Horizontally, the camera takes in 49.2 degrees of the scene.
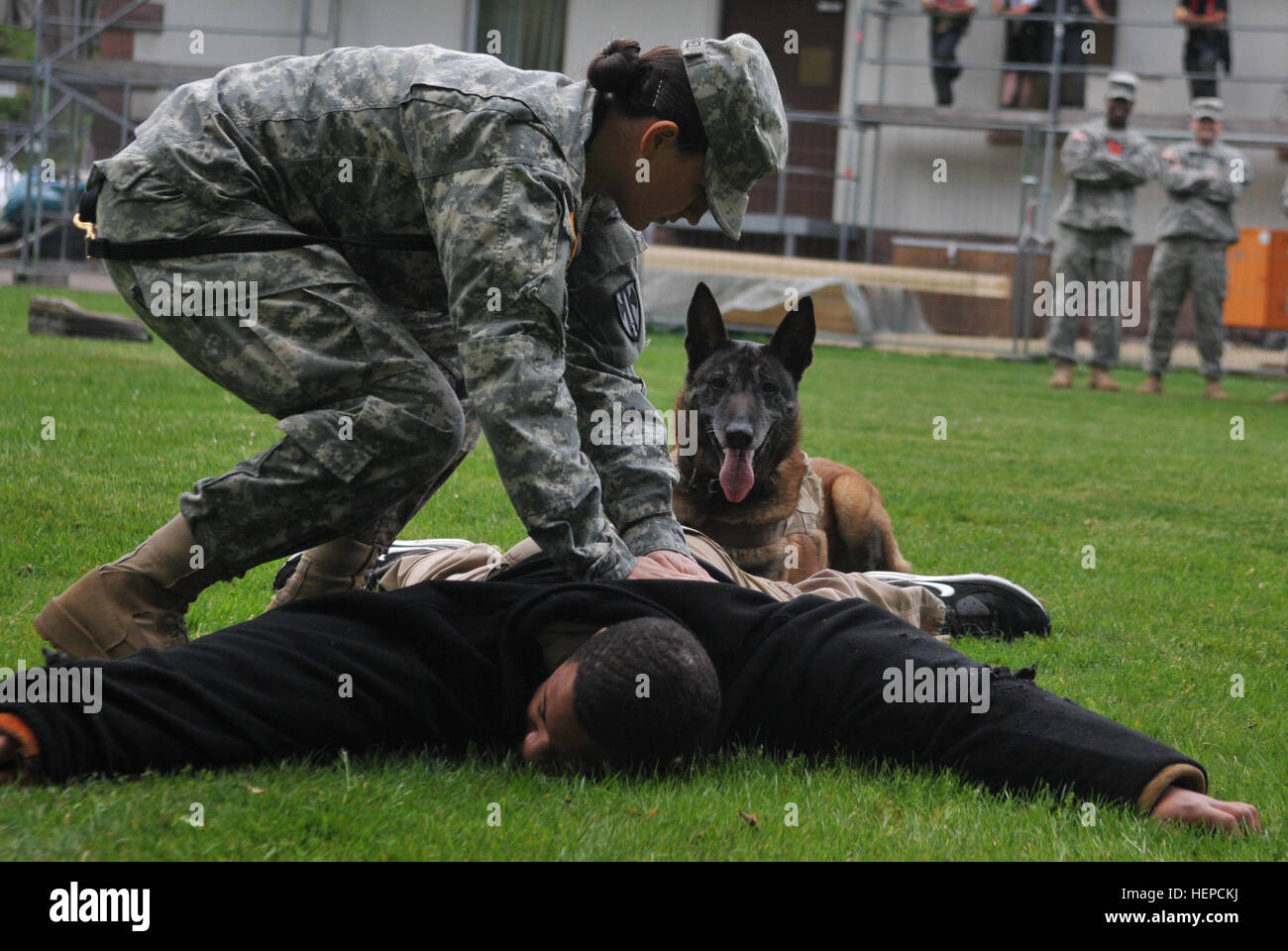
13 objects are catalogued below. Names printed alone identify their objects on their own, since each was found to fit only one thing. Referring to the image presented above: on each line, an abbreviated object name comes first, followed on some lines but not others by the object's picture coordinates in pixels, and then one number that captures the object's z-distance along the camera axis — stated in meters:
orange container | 18.73
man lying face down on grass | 2.71
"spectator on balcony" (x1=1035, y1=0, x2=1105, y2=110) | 19.52
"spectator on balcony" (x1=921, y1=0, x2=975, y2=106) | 19.55
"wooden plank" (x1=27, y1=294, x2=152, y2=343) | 10.77
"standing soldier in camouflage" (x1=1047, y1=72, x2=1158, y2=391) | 13.82
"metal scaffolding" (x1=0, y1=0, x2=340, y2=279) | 16.91
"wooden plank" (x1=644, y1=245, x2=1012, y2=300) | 17.48
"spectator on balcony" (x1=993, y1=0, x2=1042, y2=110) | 20.12
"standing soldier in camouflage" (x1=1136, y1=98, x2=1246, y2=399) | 14.31
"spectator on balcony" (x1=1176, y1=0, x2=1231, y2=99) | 19.27
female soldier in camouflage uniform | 3.13
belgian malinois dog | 5.29
